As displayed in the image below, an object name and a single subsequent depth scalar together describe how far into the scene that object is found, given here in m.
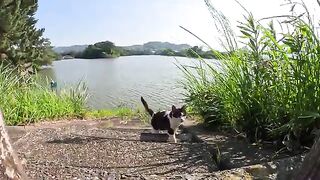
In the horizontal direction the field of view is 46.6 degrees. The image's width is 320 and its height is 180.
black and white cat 2.98
